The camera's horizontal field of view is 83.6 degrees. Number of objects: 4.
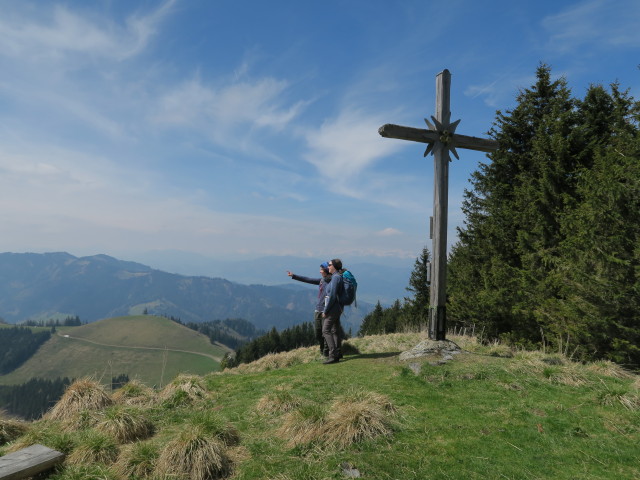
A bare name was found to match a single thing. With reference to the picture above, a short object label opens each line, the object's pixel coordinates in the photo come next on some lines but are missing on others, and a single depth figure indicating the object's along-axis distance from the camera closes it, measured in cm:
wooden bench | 430
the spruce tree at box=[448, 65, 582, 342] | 1599
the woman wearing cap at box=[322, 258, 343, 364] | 948
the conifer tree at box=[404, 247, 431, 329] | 4045
